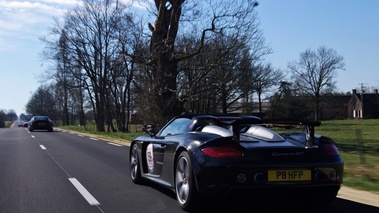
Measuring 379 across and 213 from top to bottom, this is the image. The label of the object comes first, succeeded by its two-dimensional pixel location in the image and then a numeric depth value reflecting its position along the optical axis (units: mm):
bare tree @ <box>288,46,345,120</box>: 82000
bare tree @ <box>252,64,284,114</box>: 42359
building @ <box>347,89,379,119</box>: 99562
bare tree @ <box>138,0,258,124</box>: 21531
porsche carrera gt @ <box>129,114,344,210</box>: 4711
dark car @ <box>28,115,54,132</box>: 36000
